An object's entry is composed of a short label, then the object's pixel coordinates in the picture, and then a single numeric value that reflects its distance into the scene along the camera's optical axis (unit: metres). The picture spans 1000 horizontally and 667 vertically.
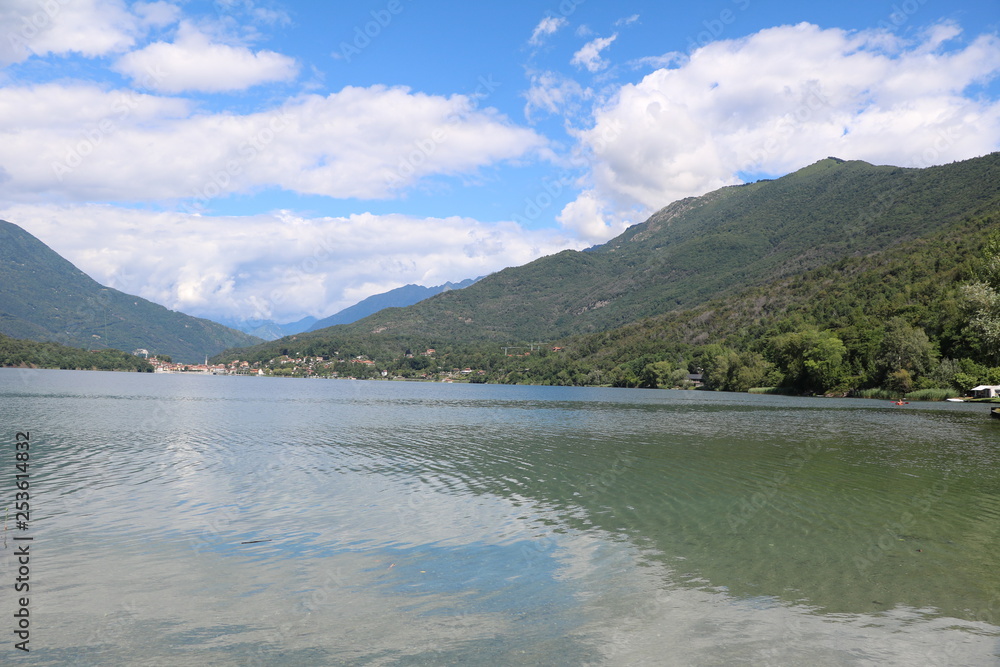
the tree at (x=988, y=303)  55.06
